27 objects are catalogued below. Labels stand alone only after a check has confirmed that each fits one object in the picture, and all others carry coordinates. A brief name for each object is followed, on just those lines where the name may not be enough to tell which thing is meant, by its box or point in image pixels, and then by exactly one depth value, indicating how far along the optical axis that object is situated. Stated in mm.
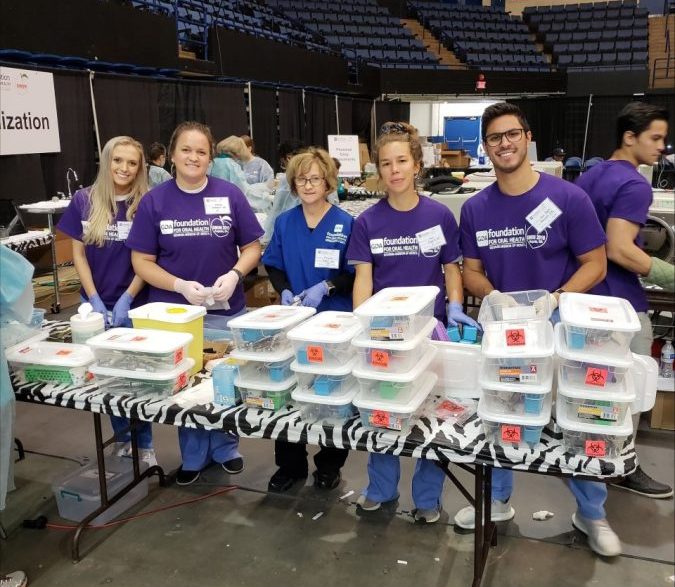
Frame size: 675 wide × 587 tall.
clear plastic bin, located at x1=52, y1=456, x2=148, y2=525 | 2467
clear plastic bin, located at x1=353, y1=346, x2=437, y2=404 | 1680
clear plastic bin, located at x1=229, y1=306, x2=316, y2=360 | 1841
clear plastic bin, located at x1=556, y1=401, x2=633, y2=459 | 1530
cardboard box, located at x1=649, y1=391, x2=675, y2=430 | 3062
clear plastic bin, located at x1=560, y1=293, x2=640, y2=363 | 1492
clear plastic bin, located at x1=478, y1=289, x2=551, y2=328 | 1735
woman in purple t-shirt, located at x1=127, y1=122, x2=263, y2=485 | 2326
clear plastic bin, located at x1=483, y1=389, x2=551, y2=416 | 1591
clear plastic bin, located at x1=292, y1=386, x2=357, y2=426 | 1753
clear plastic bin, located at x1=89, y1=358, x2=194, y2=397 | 1930
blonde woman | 2479
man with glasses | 1989
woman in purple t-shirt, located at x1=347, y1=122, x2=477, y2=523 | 2166
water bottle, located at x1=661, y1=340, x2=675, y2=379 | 3070
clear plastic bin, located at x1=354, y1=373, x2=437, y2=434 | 1688
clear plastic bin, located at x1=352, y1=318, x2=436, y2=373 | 1684
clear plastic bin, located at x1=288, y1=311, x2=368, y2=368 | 1741
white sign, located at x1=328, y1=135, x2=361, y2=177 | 7695
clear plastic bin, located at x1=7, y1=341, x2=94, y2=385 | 2059
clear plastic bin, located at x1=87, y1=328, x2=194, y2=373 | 1898
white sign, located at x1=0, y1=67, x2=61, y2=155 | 5699
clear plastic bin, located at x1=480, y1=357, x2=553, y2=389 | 1571
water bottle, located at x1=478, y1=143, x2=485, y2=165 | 10352
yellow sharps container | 2055
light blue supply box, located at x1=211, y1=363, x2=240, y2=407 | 1886
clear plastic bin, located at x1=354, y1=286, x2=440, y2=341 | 1683
